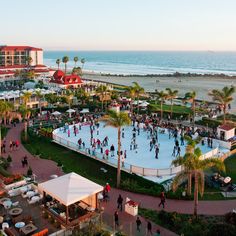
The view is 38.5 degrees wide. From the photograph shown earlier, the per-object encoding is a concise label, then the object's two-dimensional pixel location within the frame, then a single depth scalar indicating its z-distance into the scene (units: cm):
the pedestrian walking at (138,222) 1616
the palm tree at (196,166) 1727
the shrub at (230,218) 1631
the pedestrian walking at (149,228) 1574
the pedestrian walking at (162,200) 1867
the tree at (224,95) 3755
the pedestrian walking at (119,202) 1827
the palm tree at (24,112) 3219
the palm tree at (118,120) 2217
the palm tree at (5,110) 2861
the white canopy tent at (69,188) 1552
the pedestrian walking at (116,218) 1659
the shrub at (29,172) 2298
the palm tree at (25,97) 3630
